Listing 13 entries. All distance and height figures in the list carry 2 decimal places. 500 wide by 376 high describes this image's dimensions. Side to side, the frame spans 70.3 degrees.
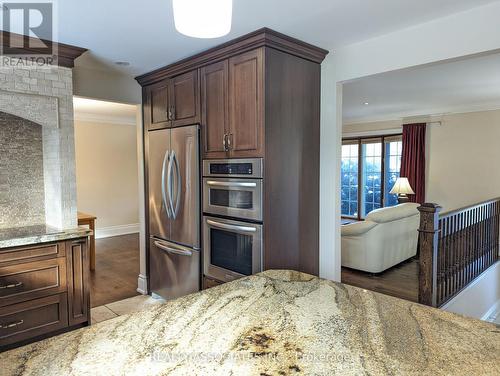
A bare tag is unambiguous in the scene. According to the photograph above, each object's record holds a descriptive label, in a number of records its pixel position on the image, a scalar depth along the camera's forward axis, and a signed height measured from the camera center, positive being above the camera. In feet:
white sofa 14.84 -2.98
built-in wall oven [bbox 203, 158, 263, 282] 8.52 -1.23
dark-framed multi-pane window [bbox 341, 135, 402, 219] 23.99 -0.13
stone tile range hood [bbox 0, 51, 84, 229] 8.71 +1.34
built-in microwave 8.48 -0.45
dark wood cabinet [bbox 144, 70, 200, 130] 10.29 +2.14
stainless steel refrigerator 10.31 -1.27
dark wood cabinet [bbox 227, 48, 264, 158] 8.32 +1.58
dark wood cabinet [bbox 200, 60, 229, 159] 9.27 +1.66
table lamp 20.47 -1.08
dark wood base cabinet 8.30 -2.99
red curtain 21.42 +0.76
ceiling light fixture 3.15 +1.40
